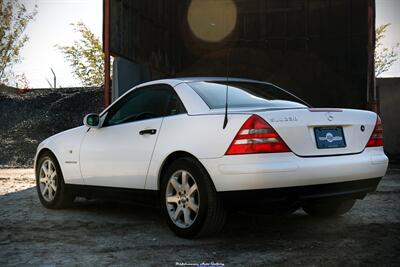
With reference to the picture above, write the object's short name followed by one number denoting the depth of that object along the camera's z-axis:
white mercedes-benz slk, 4.20
